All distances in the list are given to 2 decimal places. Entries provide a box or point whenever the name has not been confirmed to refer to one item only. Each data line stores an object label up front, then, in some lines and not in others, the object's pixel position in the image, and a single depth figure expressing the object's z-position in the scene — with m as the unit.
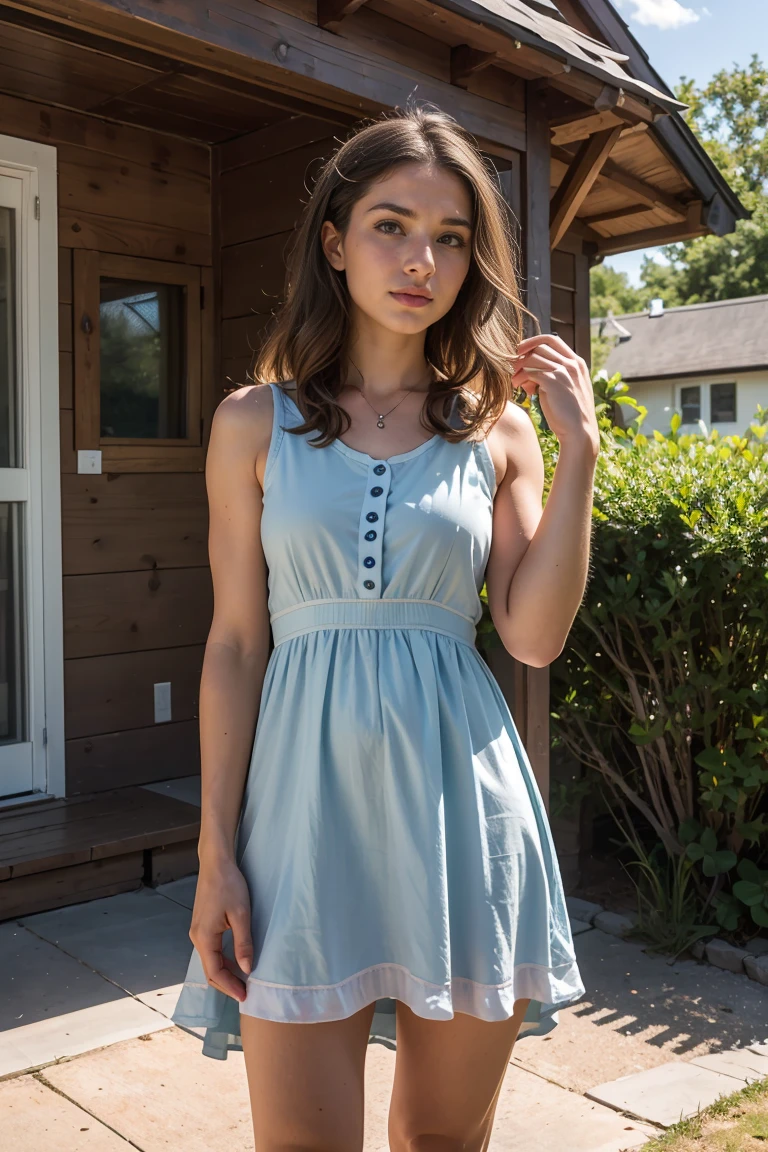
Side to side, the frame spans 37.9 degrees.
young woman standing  1.40
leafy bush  3.55
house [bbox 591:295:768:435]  35.97
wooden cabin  3.60
